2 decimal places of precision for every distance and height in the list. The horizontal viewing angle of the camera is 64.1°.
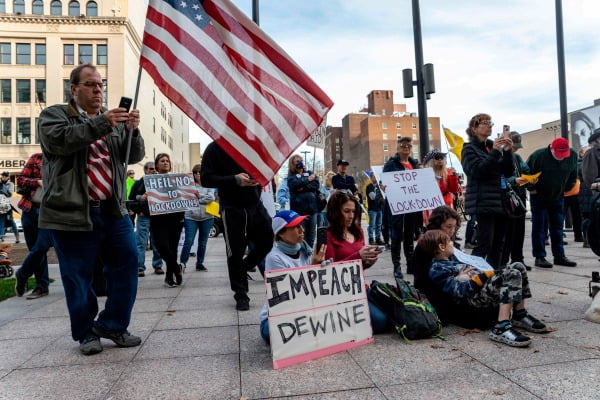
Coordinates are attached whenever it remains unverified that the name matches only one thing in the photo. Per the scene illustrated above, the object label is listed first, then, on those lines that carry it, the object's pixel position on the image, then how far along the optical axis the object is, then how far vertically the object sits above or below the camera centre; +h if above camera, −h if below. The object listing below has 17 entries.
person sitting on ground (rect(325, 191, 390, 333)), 4.12 -0.11
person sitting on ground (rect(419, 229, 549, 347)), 3.53 -0.58
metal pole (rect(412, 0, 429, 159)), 9.82 +2.64
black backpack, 3.60 -0.75
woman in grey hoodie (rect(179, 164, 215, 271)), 7.93 -0.04
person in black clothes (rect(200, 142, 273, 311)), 4.93 +0.02
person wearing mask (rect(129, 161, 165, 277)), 7.09 +0.05
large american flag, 3.73 +1.04
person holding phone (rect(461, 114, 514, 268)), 5.11 +0.24
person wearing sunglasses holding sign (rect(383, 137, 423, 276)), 6.48 -0.12
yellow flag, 9.15 +1.40
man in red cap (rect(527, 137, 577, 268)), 7.00 +0.25
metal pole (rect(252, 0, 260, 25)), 9.30 +4.05
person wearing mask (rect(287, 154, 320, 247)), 8.28 +0.50
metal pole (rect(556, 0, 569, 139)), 13.89 +4.21
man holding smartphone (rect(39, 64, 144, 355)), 3.26 +0.14
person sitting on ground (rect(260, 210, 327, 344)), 3.71 -0.22
